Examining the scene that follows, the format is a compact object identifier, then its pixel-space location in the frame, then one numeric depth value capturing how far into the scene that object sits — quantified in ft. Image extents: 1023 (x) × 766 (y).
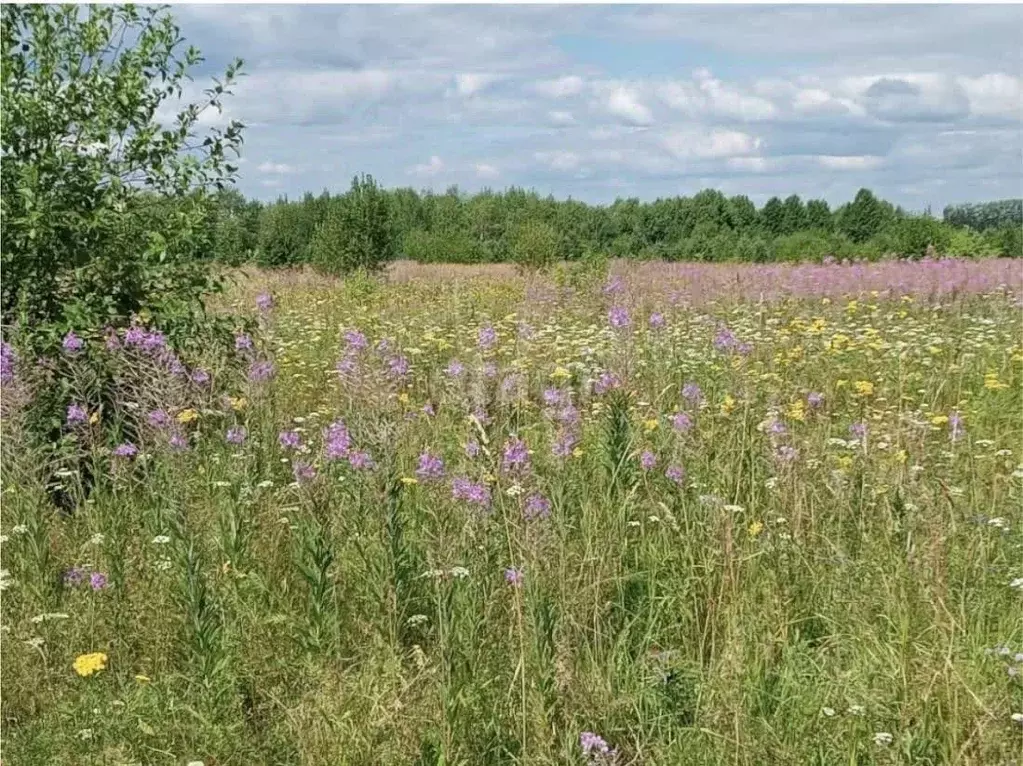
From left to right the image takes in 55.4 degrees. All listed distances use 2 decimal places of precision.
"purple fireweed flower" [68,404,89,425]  13.07
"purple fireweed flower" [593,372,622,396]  12.51
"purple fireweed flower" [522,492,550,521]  9.27
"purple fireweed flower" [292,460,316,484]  10.68
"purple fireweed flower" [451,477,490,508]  10.15
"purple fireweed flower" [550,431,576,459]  10.50
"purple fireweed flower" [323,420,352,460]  10.91
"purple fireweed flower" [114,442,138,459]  12.79
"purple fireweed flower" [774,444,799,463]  11.64
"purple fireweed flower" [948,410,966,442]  13.04
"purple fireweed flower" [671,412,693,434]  12.59
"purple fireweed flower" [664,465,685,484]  11.83
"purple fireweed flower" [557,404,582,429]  12.17
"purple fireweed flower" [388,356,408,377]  13.29
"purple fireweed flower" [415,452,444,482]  11.13
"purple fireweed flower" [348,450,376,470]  10.29
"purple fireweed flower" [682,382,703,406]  13.42
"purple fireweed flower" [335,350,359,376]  10.66
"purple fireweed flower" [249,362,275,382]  13.20
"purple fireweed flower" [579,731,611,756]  7.50
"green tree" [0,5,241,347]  15.23
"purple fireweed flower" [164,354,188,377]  11.92
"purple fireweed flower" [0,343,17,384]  12.78
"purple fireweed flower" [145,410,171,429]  11.31
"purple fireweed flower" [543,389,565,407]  13.12
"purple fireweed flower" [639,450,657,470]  12.13
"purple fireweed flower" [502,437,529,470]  9.75
